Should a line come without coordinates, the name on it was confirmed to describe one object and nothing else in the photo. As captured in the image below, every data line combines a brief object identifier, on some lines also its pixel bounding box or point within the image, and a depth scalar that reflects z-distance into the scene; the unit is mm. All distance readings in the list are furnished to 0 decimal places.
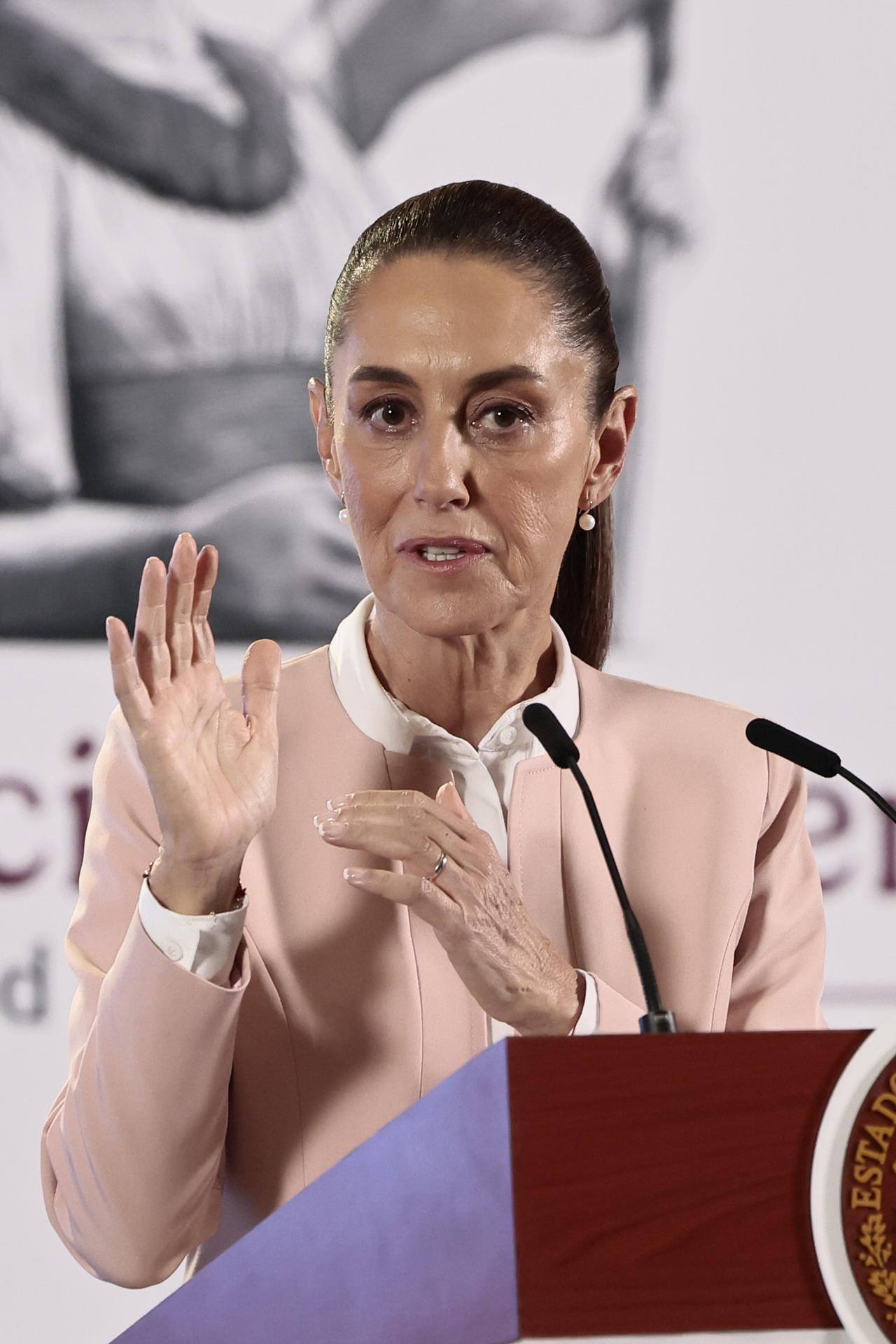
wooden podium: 5981
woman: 6552
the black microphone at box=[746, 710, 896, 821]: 6527
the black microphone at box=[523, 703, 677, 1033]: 6463
